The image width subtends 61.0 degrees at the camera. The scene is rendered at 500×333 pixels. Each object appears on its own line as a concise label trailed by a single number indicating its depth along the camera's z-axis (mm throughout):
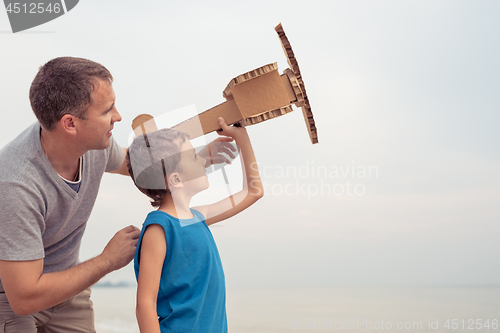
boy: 1321
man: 1407
